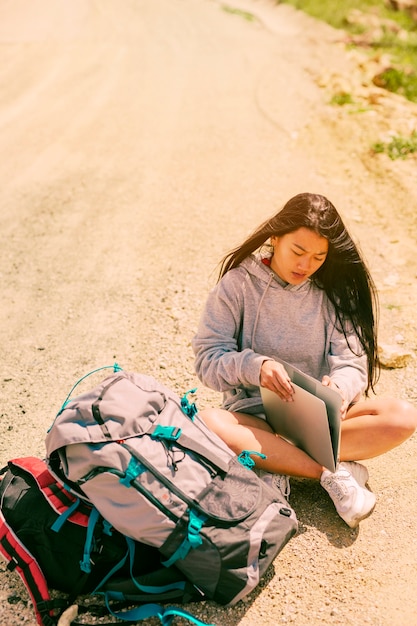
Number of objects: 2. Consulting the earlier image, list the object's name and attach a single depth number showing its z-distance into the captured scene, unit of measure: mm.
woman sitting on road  2861
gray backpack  2391
